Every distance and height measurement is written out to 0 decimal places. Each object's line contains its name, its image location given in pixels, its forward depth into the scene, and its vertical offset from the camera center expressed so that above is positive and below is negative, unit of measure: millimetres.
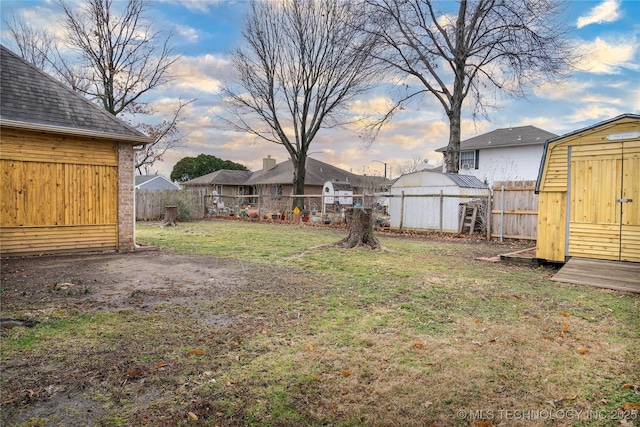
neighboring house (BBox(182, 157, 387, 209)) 36656 +2996
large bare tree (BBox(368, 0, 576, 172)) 17281 +7986
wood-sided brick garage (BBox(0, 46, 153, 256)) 8609 +870
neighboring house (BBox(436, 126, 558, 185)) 27312 +4319
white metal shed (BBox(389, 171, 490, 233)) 15861 +464
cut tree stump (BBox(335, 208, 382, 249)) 10969 -697
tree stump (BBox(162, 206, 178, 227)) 18703 -566
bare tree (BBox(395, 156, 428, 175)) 44481 +5457
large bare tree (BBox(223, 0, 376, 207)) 22719 +8582
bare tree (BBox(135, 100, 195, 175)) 24922 +4663
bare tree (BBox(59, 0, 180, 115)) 20125 +8859
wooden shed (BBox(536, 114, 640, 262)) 7445 +373
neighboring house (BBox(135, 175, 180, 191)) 43844 +2764
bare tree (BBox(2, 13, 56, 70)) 21844 +9672
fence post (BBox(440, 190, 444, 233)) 15648 +118
